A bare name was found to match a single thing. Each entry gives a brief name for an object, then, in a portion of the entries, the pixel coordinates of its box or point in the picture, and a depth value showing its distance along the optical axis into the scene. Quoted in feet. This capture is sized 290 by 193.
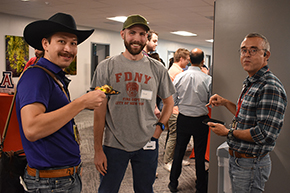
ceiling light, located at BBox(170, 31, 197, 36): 36.37
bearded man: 5.75
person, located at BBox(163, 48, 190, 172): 11.50
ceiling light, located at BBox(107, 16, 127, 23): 25.27
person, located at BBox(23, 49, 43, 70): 10.72
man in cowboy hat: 3.39
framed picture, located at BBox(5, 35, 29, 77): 24.54
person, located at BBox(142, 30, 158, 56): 11.09
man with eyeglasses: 5.02
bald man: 9.46
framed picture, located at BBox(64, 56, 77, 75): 30.40
